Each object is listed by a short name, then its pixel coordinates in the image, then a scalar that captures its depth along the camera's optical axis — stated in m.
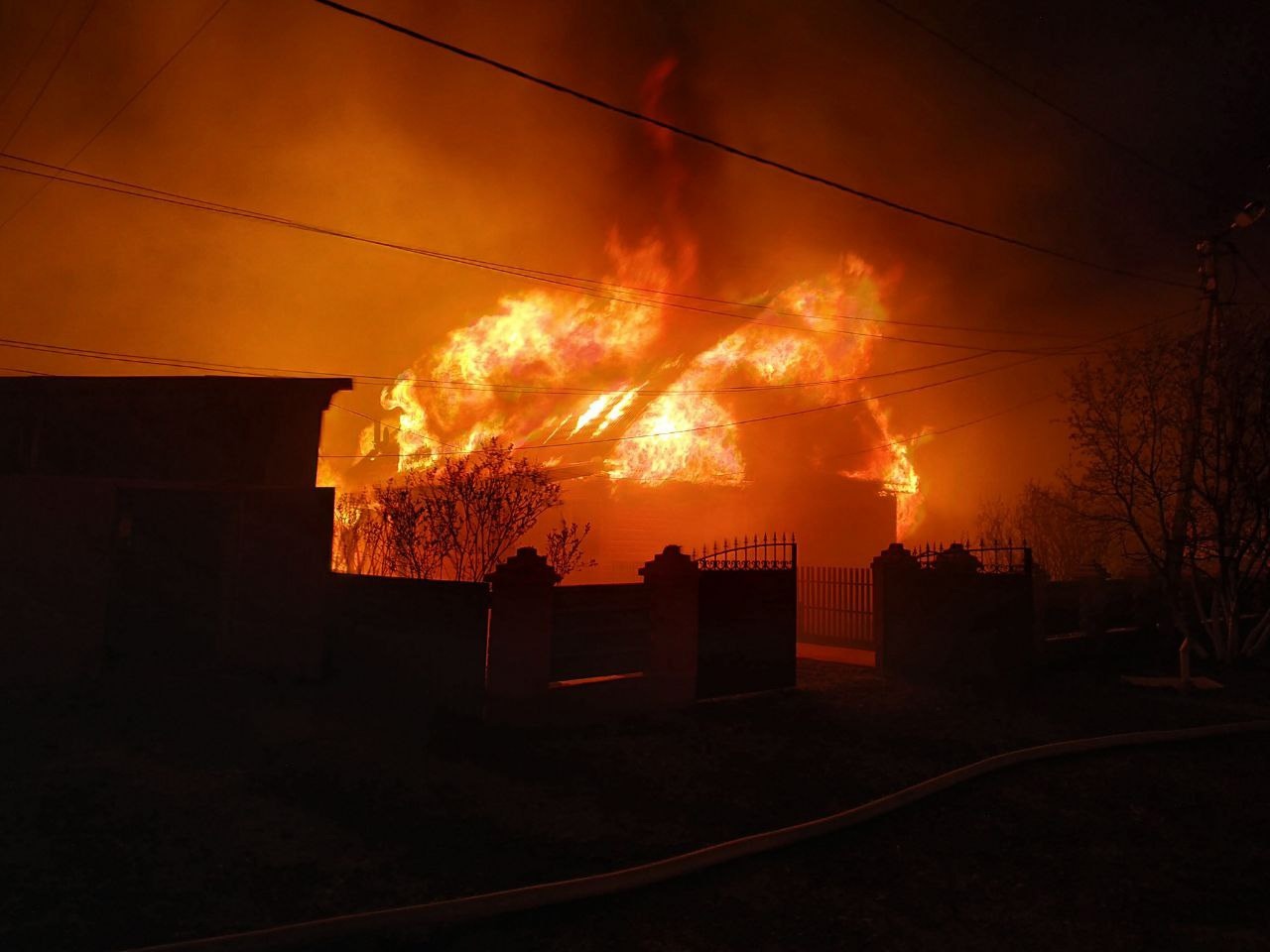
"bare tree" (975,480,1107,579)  38.25
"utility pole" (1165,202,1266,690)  15.16
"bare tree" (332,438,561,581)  20.22
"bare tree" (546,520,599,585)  21.61
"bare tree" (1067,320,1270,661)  15.42
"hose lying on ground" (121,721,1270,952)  4.18
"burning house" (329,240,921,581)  37.34
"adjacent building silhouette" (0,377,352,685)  12.60
